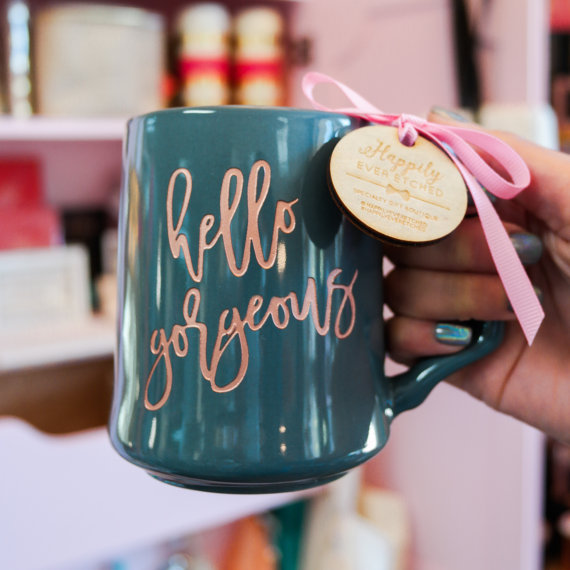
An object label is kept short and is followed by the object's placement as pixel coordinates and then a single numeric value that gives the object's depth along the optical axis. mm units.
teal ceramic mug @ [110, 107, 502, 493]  407
